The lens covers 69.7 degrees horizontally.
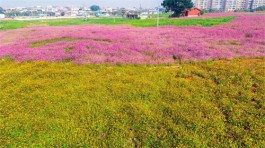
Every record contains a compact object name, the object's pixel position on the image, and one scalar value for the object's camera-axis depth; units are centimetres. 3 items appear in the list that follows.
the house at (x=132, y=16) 10094
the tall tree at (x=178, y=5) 8508
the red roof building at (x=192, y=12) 8325
